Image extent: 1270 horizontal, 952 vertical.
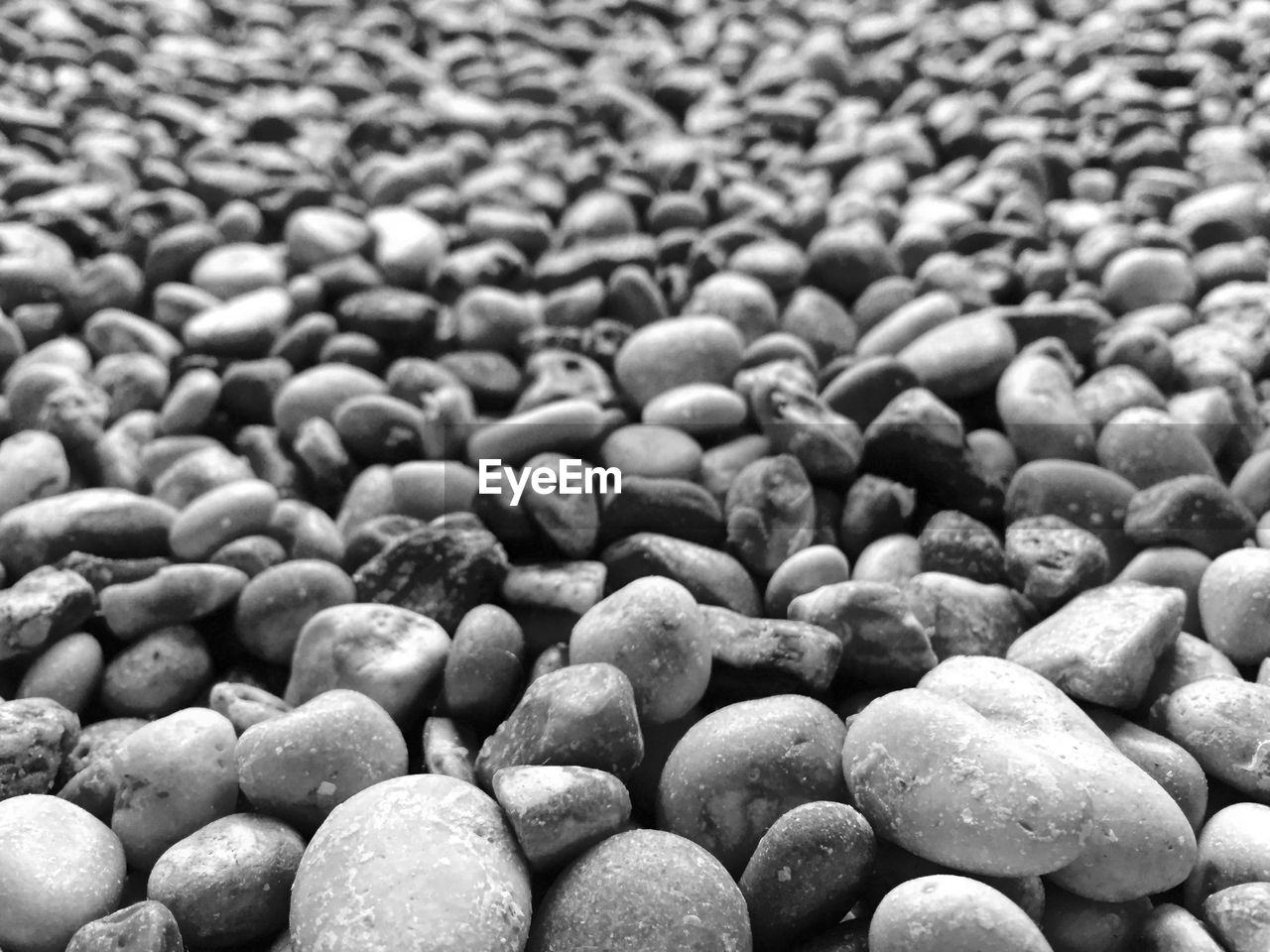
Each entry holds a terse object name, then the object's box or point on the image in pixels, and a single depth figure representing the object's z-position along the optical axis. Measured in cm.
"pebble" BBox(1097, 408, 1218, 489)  70
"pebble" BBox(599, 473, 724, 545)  66
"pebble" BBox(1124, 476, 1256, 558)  64
